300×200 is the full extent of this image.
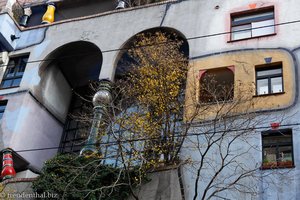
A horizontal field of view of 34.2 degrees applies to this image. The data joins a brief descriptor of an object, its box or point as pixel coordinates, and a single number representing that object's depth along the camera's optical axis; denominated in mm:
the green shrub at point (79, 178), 13156
